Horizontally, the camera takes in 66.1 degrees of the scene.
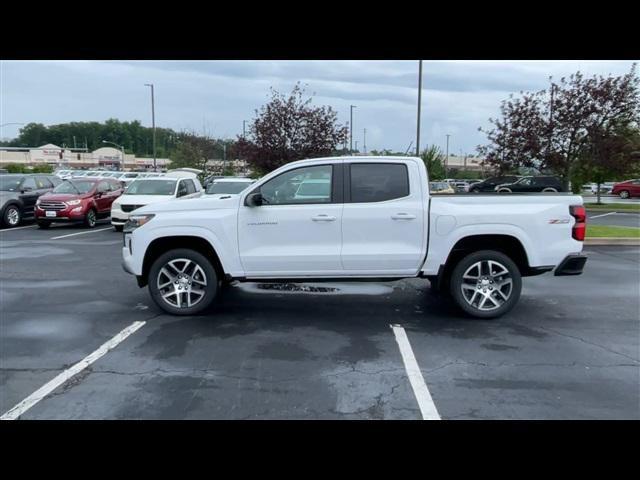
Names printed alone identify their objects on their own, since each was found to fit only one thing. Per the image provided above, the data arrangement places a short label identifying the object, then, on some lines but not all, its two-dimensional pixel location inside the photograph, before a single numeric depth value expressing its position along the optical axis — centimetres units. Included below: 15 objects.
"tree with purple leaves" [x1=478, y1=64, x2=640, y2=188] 1912
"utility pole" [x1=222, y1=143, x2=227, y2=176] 4298
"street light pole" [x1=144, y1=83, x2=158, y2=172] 3988
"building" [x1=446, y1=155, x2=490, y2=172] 8099
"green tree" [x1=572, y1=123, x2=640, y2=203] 1908
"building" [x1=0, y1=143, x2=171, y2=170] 8641
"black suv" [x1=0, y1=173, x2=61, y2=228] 1577
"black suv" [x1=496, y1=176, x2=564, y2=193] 2595
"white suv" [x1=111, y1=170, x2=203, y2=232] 1467
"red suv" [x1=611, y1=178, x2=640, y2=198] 3494
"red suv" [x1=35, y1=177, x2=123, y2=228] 1527
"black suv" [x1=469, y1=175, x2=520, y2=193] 2643
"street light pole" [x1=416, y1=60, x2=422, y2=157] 1873
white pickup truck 587
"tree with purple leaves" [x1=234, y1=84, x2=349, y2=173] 1977
